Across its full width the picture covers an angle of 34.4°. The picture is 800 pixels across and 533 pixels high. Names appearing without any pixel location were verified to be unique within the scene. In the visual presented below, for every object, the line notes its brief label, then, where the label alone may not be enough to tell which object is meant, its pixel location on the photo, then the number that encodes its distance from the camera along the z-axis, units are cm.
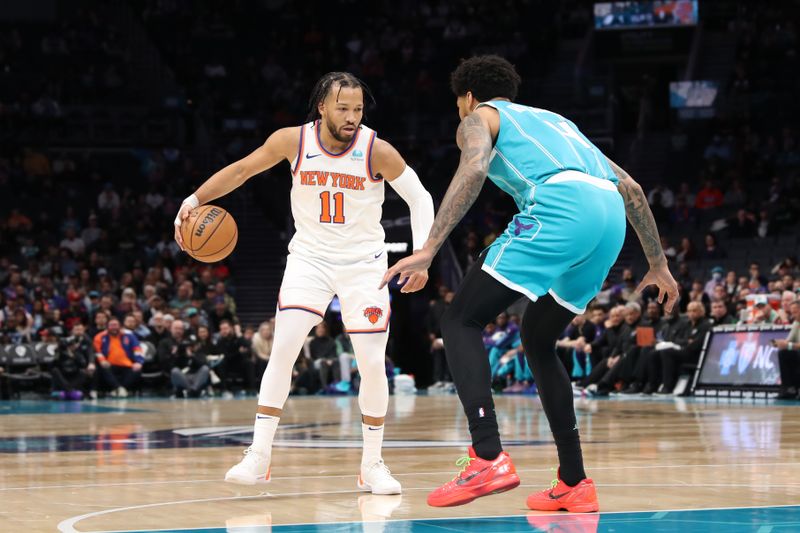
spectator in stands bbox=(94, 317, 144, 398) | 1920
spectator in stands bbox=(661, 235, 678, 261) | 2317
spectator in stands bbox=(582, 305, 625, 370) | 1902
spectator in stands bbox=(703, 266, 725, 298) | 2042
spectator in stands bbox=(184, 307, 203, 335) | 2048
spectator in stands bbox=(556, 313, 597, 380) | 1947
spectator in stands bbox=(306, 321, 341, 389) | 2080
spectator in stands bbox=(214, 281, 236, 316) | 2201
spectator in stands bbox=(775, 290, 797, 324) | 1673
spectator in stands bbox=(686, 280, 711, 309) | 1883
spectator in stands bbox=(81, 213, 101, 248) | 2522
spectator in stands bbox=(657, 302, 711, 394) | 1780
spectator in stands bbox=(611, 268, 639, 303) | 2055
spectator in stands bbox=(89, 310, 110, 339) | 1948
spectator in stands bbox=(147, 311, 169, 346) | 2002
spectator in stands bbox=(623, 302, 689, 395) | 1816
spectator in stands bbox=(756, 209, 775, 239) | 2275
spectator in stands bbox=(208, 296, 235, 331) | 2144
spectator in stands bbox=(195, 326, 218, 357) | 2011
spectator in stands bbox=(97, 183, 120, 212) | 2659
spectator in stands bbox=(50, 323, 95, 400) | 1886
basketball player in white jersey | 660
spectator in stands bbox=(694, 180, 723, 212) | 2480
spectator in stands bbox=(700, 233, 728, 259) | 2251
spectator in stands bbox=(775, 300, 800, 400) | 1580
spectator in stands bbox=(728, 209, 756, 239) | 2292
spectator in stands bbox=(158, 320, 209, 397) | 1956
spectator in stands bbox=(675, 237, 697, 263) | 2247
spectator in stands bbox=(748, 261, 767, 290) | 1906
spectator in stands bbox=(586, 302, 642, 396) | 1856
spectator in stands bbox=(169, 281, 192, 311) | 2204
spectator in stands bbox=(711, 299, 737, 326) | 1802
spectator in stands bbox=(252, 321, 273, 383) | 2045
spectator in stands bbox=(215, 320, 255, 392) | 2022
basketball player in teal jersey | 529
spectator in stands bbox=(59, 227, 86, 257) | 2447
